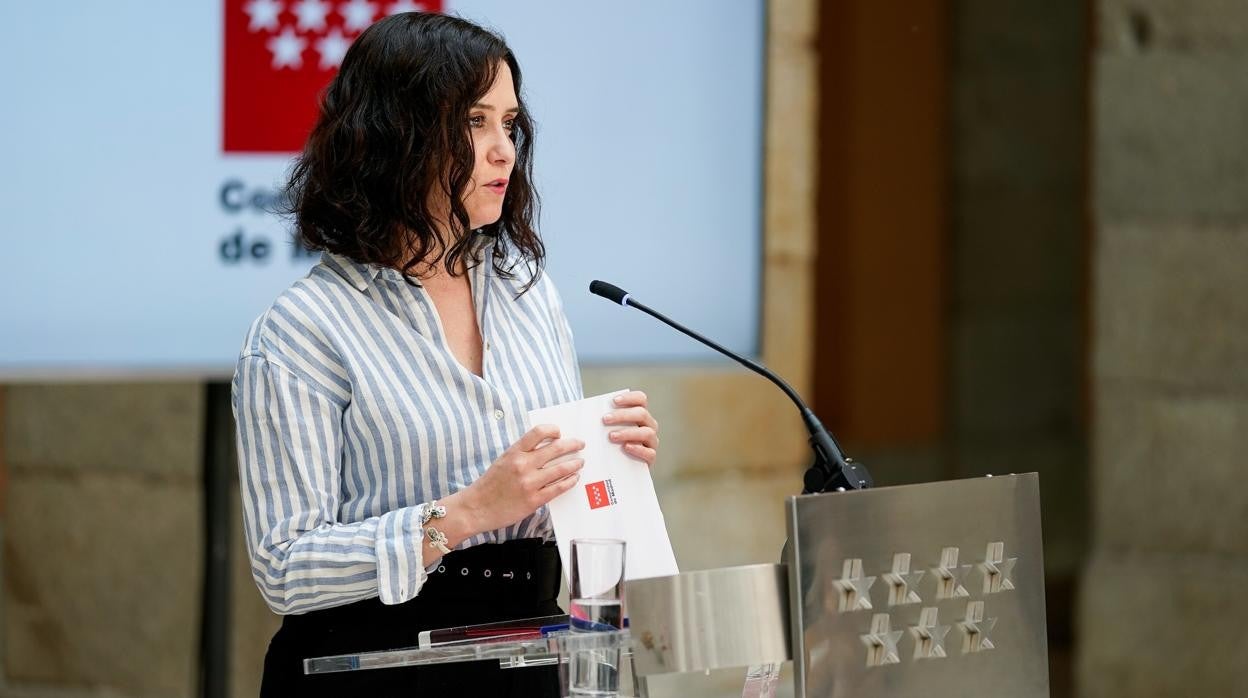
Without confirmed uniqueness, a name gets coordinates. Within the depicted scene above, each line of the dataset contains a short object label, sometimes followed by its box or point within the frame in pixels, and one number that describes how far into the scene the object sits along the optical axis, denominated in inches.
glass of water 255.2
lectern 253.7
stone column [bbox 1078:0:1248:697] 416.1
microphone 258.9
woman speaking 261.3
